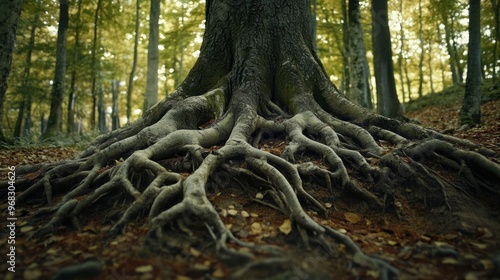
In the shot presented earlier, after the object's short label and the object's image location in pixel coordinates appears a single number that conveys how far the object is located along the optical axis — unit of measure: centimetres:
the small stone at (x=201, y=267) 178
